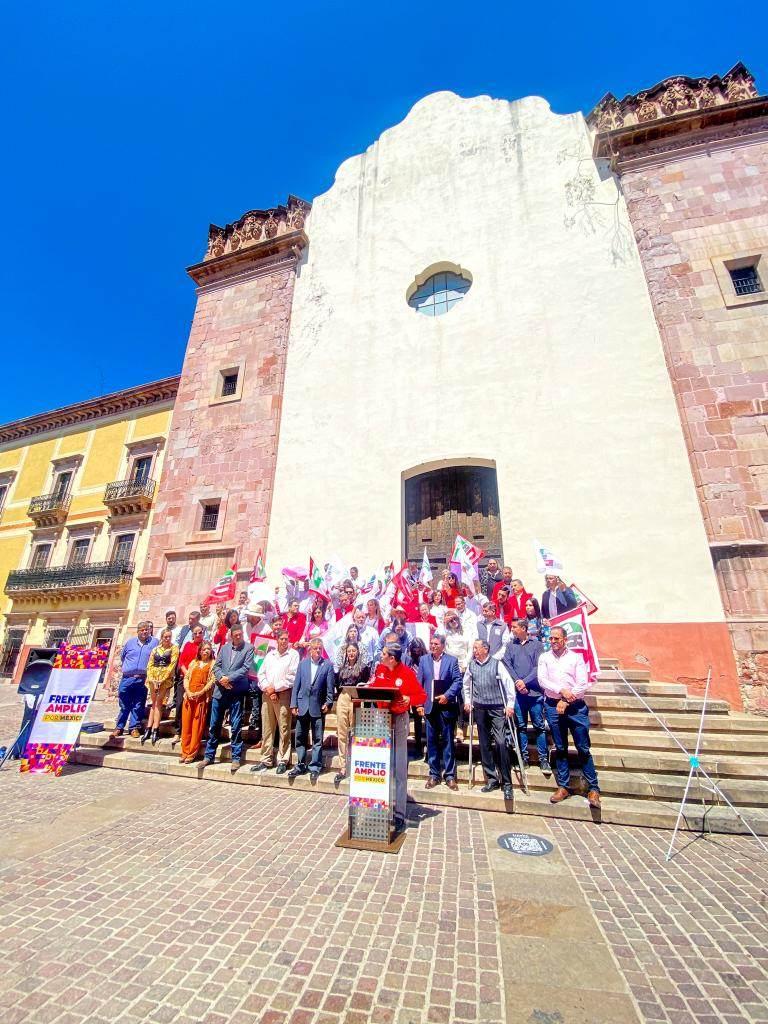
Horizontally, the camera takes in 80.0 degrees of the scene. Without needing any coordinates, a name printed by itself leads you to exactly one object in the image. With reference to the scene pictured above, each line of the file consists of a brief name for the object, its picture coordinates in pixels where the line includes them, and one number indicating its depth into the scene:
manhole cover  4.04
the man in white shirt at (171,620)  8.47
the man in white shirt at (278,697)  6.27
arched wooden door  11.49
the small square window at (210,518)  13.34
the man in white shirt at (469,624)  6.53
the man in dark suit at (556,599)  7.63
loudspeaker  6.73
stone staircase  4.88
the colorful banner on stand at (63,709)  6.48
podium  4.22
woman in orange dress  6.66
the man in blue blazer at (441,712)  5.61
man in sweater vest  5.40
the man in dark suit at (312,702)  5.94
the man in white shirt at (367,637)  6.85
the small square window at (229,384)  15.02
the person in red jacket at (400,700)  4.61
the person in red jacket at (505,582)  8.24
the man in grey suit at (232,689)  6.54
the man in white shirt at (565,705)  5.14
